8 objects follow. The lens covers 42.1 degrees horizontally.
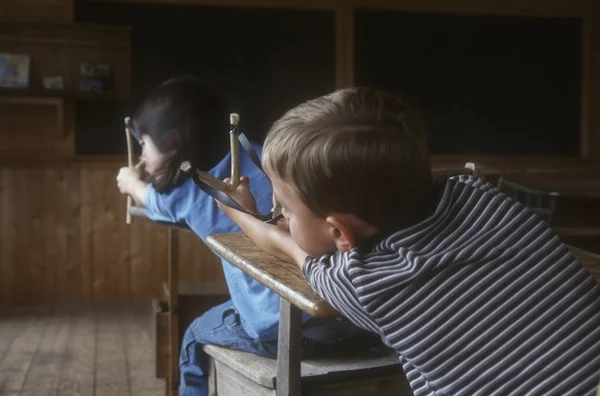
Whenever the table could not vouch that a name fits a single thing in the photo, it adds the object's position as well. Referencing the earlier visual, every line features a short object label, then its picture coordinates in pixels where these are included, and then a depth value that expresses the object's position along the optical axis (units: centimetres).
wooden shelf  447
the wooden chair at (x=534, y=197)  419
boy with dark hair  161
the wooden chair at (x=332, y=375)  143
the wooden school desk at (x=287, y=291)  104
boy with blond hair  88
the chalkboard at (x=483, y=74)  518
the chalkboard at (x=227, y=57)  476
